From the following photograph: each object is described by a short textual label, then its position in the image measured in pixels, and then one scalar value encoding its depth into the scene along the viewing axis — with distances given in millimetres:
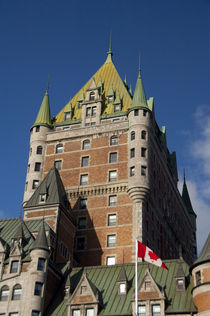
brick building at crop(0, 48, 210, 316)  52625
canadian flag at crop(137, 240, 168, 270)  50906
